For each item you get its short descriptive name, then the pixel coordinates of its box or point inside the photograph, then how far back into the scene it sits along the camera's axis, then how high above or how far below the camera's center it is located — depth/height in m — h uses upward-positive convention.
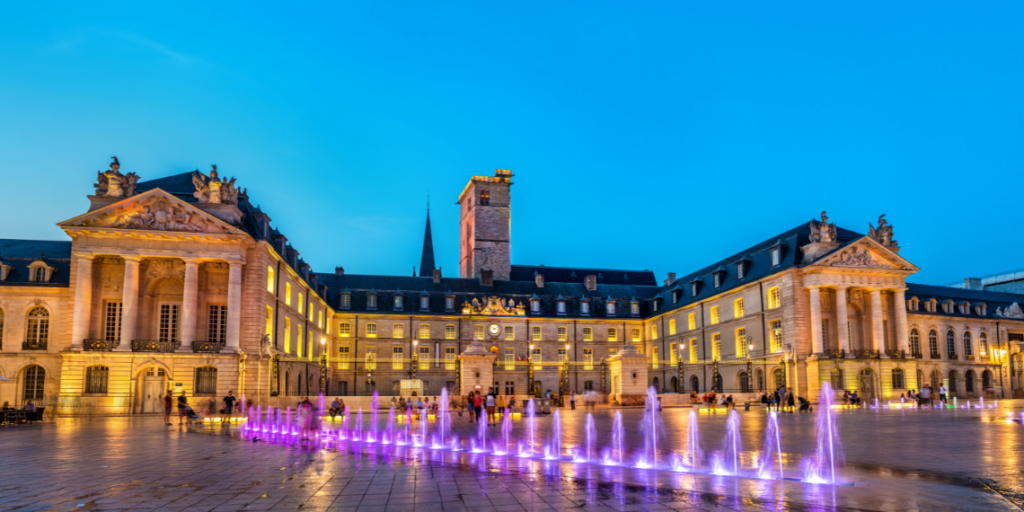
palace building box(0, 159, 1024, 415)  43.38 +2.65
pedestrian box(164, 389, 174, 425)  31.72 -2.57
